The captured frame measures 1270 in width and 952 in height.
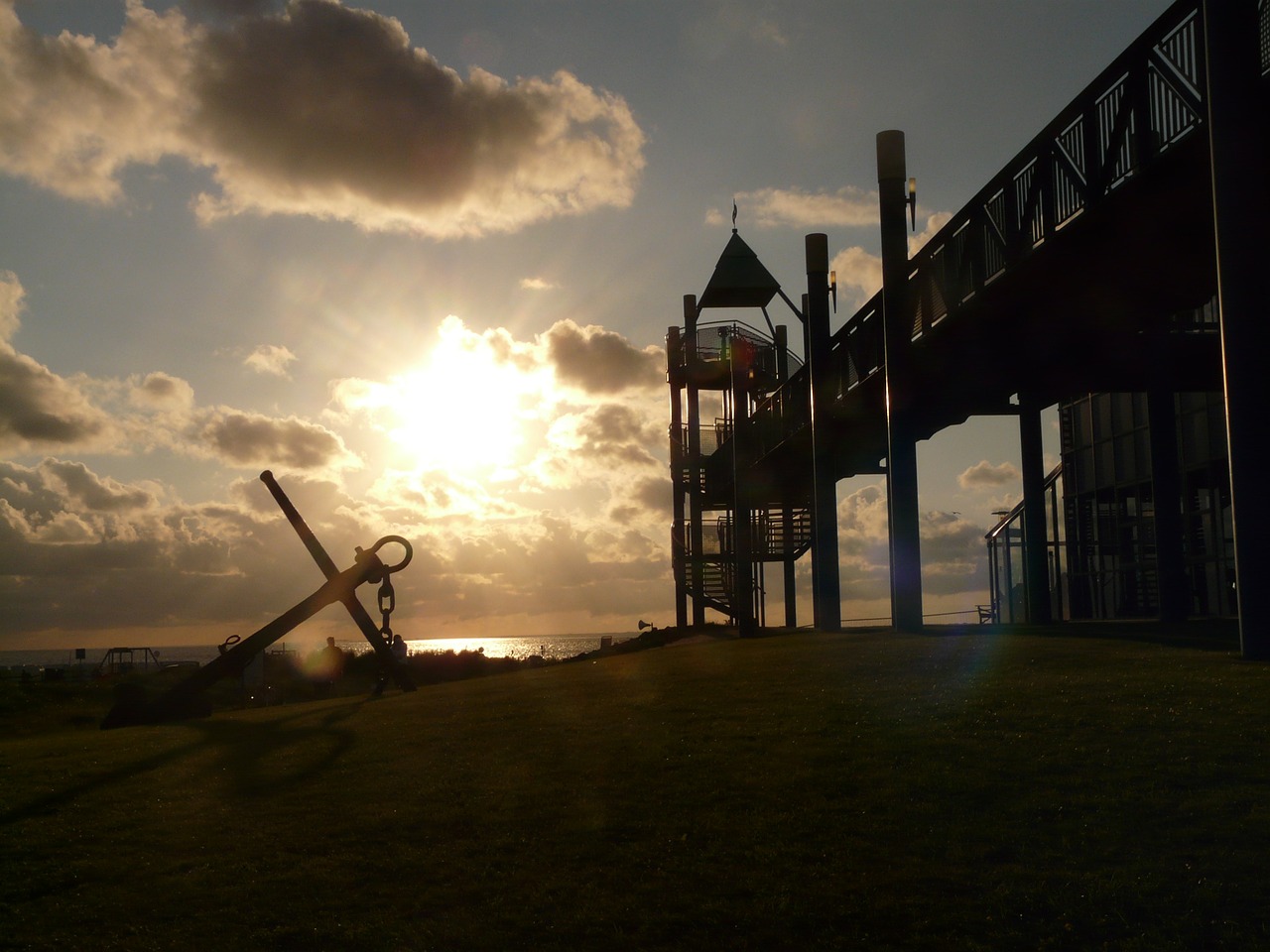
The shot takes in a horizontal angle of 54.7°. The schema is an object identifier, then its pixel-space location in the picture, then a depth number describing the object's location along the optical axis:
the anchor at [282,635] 22.44
